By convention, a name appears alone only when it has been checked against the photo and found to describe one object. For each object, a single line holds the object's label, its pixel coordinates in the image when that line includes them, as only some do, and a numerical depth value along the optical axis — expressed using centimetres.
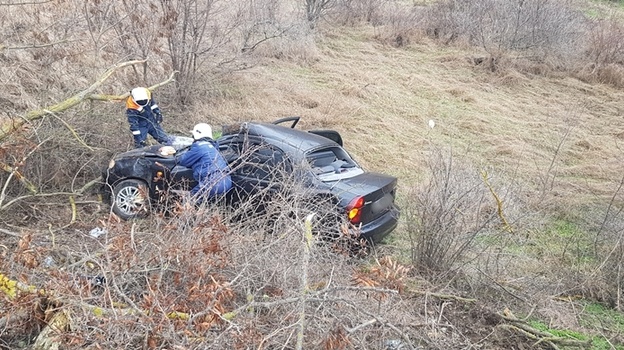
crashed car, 637
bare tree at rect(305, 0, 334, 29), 1805
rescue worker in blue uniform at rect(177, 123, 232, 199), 645
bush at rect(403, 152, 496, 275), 584
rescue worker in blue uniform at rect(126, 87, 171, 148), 815
